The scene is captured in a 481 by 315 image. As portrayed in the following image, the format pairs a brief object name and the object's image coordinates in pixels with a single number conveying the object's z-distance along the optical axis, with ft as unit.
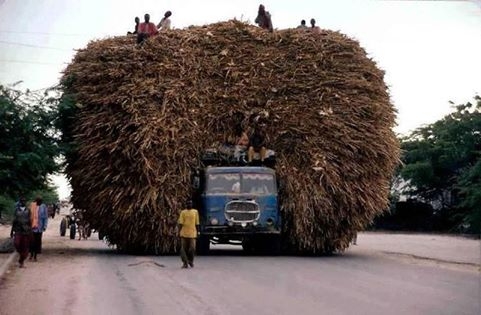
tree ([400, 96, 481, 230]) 143.74
